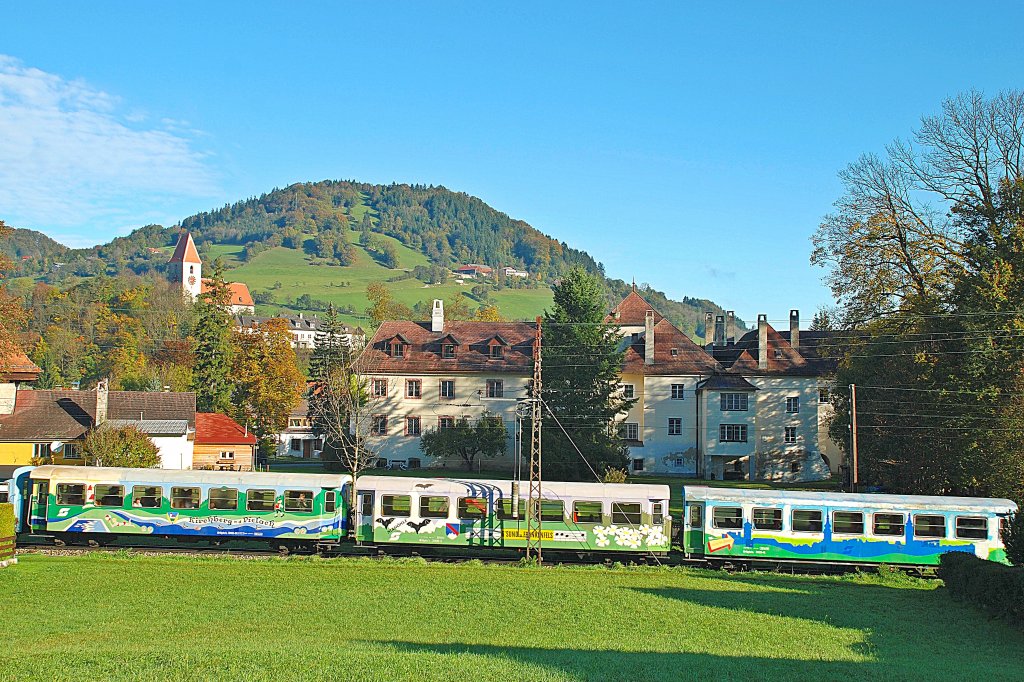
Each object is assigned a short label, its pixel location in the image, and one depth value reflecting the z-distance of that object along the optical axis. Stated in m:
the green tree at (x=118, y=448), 44.75
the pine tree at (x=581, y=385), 58.50
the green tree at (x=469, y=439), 64.50
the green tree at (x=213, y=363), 77.06
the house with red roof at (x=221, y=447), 62.88
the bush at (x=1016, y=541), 24.62
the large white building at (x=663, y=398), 66.62
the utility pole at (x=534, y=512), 31.73
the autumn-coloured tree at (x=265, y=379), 74.56
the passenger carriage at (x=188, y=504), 33.19
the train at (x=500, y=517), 31.77
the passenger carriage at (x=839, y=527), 31.56
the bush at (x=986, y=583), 22.47
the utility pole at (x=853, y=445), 40.41
